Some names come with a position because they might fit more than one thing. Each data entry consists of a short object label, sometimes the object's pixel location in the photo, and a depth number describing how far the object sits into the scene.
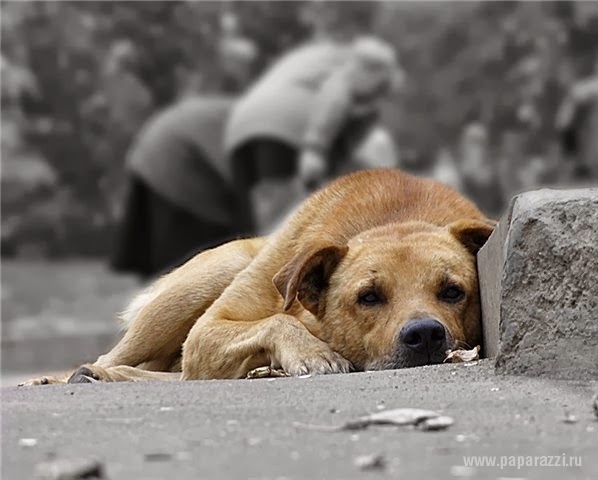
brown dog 11.47
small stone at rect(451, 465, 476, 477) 6.78
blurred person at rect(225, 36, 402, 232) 33.44
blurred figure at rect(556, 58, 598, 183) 36.62
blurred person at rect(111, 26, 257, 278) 35.37
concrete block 9.64
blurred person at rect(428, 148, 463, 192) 36.22
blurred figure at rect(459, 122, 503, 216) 36.69
